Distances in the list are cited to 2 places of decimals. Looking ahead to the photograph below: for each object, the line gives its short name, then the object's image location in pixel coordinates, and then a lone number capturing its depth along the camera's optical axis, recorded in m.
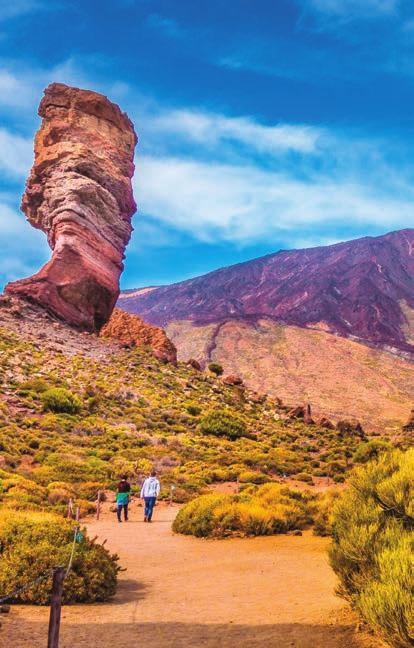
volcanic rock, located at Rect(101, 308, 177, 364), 53.16
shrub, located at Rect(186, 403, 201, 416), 38.31
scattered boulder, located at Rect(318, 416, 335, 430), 45.72
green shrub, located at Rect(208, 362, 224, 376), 56.53
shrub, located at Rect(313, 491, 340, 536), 12.75
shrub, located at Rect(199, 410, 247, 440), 35.25
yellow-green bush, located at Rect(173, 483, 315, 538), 13.29
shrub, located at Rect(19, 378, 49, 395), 32.88
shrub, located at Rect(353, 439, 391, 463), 32.31
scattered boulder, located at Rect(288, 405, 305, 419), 46.71
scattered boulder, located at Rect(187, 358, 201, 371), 52.97
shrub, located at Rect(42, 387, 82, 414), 31.42
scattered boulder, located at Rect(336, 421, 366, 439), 44.03
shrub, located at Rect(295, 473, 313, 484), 27.20
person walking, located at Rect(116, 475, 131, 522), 16.31
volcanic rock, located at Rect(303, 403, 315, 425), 46.08
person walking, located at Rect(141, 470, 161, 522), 16.38
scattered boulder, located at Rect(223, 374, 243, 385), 51.78
